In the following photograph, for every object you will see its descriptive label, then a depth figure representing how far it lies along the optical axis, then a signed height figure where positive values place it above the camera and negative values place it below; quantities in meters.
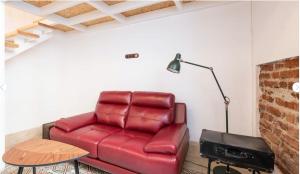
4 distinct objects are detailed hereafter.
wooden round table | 1.30 -0.57
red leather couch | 1.55 -0.55
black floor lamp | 2.00 +0.27
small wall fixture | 2.92 +0.58
